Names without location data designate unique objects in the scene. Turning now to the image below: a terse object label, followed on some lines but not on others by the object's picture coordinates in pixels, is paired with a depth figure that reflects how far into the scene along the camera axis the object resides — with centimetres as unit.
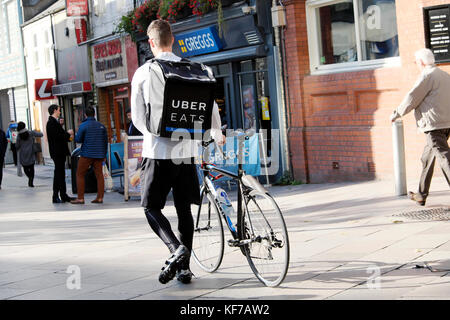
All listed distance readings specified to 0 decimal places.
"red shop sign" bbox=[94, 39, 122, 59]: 2295
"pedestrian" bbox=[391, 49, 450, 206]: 859
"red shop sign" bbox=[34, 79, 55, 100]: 2835
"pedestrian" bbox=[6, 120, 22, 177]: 3111
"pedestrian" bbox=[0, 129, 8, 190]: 1989
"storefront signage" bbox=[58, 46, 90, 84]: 2583
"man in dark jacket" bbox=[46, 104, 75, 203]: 1486
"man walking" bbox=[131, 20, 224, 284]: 590
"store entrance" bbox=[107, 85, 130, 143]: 2355
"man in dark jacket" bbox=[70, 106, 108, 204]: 1415
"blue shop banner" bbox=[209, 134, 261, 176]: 1353
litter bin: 1666
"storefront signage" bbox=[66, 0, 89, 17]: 2481
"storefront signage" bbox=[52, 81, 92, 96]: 2544
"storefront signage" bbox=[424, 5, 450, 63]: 1098
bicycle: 555
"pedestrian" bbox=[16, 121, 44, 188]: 2078
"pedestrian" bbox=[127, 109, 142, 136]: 1521
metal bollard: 989
